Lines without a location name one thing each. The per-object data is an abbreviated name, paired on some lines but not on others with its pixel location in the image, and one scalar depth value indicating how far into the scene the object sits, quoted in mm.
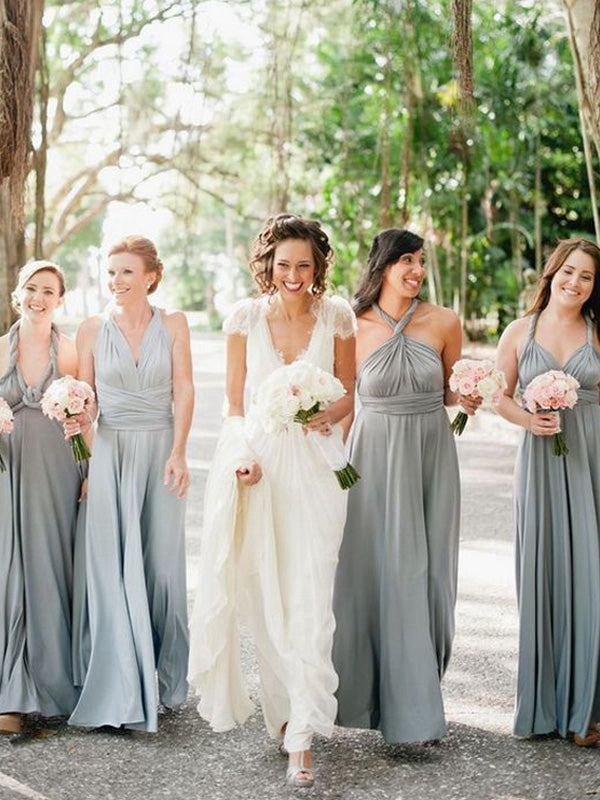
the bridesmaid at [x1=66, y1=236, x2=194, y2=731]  5070
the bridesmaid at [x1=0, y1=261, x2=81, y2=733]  5160
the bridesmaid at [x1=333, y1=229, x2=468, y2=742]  4824
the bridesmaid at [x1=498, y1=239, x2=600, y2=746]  4867
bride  4633
